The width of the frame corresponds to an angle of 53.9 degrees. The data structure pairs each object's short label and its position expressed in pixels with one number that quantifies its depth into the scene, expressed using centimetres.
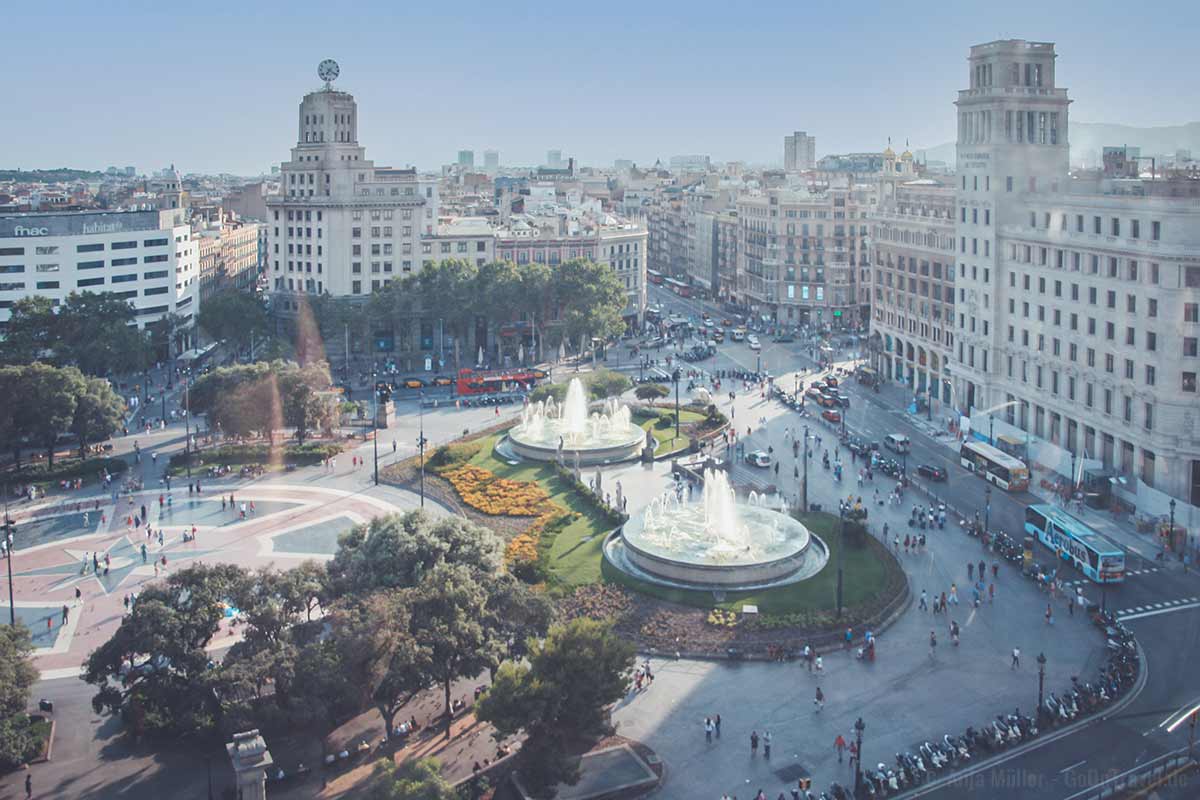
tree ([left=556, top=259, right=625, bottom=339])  11919
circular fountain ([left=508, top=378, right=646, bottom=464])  8169
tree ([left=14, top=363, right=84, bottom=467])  7988
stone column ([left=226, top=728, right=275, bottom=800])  3712
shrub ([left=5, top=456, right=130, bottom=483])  7912
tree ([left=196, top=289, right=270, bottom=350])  11856
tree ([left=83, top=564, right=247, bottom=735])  4325
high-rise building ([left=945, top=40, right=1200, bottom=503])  6794
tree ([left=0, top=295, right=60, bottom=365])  10225
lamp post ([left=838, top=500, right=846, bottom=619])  5411
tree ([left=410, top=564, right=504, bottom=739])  4312
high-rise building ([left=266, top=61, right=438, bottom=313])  12700
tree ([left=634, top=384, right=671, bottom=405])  9694
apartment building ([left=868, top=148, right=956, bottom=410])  9906
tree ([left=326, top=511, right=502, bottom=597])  4875
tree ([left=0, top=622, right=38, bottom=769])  4106
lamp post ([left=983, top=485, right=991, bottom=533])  6803
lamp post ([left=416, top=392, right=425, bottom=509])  9154
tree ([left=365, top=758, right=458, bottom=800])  3425
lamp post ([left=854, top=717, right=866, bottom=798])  3994
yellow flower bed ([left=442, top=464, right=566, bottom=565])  6604
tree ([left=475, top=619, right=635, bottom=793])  3897
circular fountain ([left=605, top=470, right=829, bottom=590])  5697
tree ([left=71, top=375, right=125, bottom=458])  8275
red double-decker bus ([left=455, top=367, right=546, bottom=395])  10988
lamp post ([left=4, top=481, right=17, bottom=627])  5286
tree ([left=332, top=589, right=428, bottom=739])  4178
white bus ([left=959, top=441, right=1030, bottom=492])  7419
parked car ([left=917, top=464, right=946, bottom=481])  7744
